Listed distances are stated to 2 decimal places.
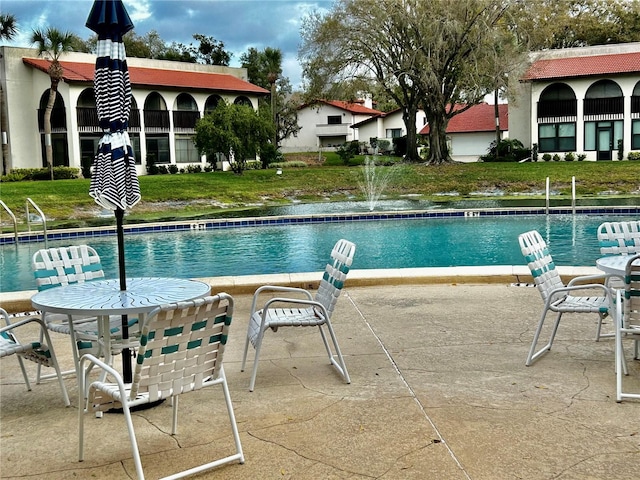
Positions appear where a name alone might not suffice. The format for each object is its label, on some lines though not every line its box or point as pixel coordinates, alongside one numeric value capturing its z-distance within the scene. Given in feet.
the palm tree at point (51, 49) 108.27
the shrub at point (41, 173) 104.63
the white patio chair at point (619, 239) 19.30
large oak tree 102.99
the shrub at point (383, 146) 163.04
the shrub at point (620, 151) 123.65
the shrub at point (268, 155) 124.47
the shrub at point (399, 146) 151.12
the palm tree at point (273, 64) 174.60
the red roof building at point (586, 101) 124.57
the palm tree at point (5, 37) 112.16
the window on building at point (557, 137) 128.98
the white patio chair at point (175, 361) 10.27
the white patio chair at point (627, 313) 13.71
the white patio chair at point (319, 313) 15.40
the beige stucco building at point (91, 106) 114.32
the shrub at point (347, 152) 141.59
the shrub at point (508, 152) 128.88
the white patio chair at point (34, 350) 13.64
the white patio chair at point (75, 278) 14.83
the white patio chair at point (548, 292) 16.34
